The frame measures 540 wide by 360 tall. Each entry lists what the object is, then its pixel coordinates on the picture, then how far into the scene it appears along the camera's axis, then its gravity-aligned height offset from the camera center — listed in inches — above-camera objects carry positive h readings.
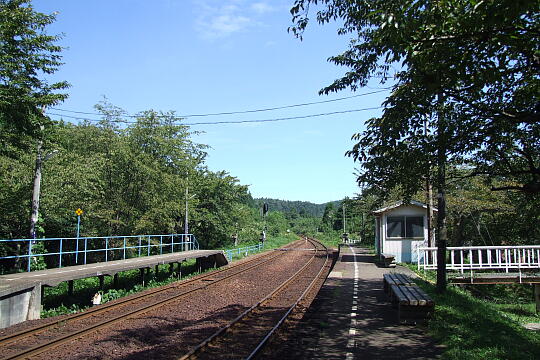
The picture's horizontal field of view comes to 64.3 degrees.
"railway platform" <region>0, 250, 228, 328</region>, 379.2 -62.2
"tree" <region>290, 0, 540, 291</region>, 182.1 +77.2
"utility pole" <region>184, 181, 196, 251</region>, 1109.1 +16.3
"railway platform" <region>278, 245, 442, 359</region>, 264.2 -79.7
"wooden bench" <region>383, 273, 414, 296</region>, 421.4 -57.5
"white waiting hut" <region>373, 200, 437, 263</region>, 886.4 -12.8
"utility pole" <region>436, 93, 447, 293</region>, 455.2 -20.9
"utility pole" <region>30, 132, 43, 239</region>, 633.0 +42.3
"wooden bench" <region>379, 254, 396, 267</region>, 787.8 -65.6
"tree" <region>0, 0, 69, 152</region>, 476.1 +179.0
